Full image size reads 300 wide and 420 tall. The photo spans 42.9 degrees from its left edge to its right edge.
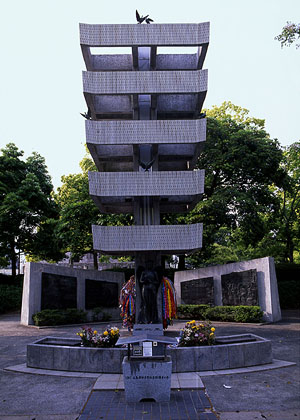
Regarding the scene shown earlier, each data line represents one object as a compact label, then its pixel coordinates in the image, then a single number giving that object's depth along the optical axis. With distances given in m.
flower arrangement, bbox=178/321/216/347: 13.09
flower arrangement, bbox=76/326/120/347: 12.95
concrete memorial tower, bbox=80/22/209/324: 17.34
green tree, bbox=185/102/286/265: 30.95
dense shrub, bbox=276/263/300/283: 34.34
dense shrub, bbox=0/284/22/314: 34.00
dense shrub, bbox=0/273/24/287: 38.31
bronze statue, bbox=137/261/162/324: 16.83
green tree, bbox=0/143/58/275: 36.38
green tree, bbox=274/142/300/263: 33.88
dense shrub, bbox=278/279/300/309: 32.09
